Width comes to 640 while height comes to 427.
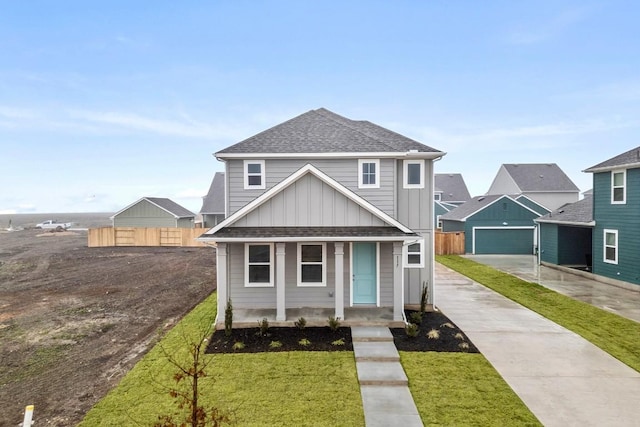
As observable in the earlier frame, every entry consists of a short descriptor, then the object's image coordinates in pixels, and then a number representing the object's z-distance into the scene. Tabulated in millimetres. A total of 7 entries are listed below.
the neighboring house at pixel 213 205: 37031
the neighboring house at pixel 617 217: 15273
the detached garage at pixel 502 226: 26766
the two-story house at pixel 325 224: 10188
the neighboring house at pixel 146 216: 35562
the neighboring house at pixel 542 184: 37094
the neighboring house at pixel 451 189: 46581
